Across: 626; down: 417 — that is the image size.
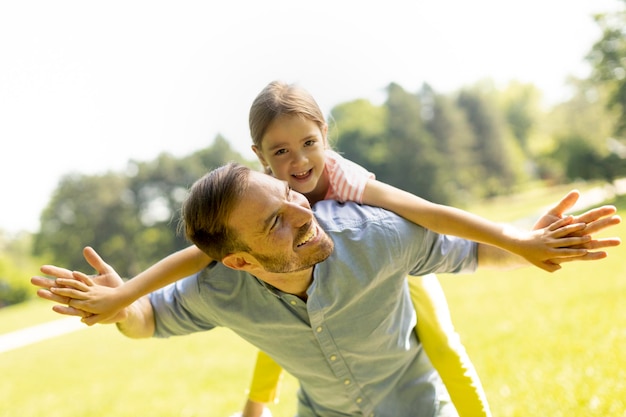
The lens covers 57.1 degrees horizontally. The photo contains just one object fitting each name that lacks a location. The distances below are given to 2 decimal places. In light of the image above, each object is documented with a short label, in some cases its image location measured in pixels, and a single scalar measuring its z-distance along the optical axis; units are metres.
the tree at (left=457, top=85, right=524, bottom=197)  31.00
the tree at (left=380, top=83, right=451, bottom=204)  26.66
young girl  1.84
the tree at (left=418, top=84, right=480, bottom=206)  29.69
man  1.83
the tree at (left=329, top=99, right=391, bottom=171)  27.14
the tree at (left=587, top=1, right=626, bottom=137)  11.84
